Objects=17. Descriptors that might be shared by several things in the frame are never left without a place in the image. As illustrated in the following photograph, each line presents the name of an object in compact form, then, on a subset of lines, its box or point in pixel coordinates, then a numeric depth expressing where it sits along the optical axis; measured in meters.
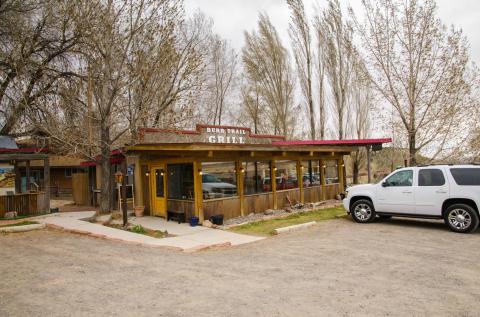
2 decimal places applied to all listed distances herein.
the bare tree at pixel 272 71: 27.95
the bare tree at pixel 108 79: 13.40
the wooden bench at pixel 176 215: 12.91
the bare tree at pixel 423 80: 16.58
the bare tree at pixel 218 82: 29.95
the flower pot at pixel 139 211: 14.68
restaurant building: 12.60
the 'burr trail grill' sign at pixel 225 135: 18.44
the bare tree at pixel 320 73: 26.15
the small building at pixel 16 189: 15.24
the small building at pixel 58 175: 27.59
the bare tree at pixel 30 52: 14.95
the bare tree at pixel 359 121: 27.02
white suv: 9.75
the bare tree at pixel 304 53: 26.56
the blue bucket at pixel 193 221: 12.11
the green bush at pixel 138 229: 11.47
